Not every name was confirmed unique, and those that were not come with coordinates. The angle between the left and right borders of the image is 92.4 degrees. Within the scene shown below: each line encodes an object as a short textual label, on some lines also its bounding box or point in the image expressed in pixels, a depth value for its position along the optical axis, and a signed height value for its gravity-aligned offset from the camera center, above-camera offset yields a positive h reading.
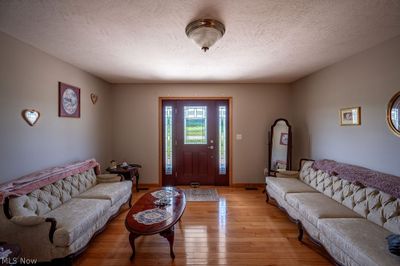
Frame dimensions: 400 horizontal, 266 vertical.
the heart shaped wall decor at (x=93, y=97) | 3.83 +0.76
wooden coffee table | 1.90 -0.92
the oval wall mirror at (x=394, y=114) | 2.21 +0.22
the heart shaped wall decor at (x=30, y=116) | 2.42 +0.26
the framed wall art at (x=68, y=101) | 3.00 +0.58
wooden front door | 4.71 -0.15
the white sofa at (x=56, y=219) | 1.85 -0.89
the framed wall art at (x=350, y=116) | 2.74 +0.26
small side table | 3.78 -0.73
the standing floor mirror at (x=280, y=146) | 4.21 -0.28
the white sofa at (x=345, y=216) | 1.61 -0.92
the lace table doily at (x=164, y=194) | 2.75 -0.88
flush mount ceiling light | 1.87 +1.05
